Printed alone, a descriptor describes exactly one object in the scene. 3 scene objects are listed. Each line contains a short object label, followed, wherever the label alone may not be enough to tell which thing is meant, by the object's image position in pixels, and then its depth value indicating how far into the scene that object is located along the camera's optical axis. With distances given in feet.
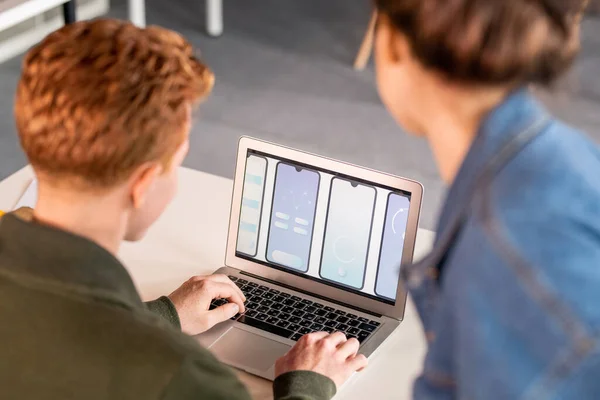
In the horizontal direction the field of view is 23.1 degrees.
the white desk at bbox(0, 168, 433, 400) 7.16
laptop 7.42
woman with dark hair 5.37
